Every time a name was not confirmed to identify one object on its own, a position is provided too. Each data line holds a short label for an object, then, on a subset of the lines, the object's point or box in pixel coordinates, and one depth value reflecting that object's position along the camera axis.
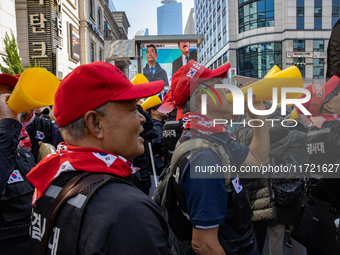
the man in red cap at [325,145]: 2.19
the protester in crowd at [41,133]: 3.46
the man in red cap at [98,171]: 0.81
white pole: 4.86
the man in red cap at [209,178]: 1.46
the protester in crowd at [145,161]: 3.94
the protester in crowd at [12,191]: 1.77
